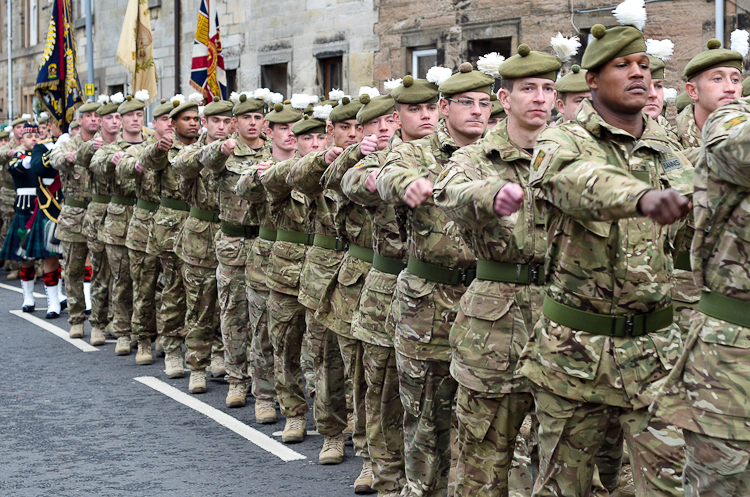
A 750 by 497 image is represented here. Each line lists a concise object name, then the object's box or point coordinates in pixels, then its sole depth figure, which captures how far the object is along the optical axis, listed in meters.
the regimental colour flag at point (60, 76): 29.86
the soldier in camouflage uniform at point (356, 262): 11.87
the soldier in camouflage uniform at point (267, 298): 14.48
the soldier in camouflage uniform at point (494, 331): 8.71
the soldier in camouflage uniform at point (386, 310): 10.89
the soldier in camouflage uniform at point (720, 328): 6.46
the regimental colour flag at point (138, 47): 30.66
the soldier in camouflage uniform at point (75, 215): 22.34
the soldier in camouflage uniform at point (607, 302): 7.36
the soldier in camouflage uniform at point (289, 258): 14.27
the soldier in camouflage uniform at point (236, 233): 16.37
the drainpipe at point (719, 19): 23.28
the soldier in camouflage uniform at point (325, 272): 13.11
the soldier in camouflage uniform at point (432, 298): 9.81
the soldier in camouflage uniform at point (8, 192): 34.00
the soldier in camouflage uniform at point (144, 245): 19.77
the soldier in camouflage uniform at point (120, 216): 20.87
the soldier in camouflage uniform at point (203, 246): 17.62
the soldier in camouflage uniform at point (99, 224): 21.75
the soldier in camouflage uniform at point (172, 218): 18.66
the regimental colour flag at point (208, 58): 26.32
